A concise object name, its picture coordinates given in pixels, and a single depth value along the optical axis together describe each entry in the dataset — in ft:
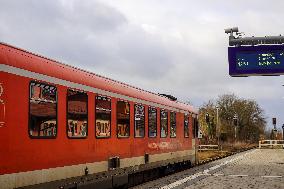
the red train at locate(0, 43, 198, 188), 28.73
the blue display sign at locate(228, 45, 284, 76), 77.97
